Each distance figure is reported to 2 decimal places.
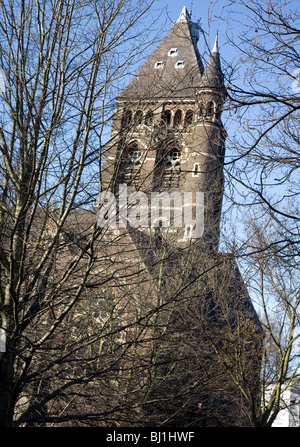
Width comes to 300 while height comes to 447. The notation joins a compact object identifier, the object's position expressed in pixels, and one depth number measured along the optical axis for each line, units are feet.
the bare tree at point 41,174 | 40.73
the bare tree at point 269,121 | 38.93
